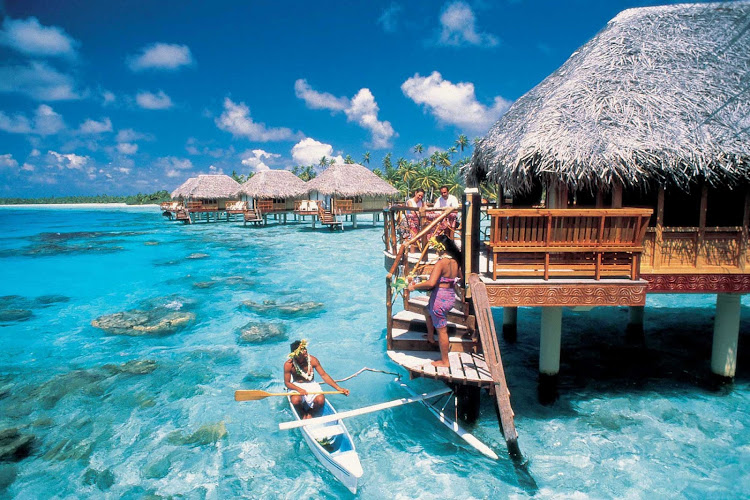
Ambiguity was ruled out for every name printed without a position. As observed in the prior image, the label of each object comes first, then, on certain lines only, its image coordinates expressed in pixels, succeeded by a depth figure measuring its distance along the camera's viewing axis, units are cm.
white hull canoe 558
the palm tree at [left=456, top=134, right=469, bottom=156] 8912
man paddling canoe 658
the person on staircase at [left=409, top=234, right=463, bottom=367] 580
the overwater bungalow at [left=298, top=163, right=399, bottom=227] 3547
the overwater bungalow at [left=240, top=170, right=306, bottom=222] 4175
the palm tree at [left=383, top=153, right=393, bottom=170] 8281
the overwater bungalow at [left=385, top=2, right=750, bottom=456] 604
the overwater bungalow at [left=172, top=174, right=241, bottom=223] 4853
